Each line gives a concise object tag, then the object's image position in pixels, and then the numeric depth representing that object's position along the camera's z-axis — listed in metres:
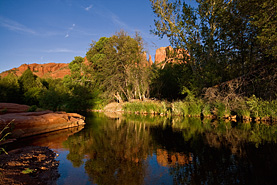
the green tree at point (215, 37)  17.93
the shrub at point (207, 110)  18.72
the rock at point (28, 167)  4.08
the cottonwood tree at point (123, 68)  30.22
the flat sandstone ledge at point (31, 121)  9.66
